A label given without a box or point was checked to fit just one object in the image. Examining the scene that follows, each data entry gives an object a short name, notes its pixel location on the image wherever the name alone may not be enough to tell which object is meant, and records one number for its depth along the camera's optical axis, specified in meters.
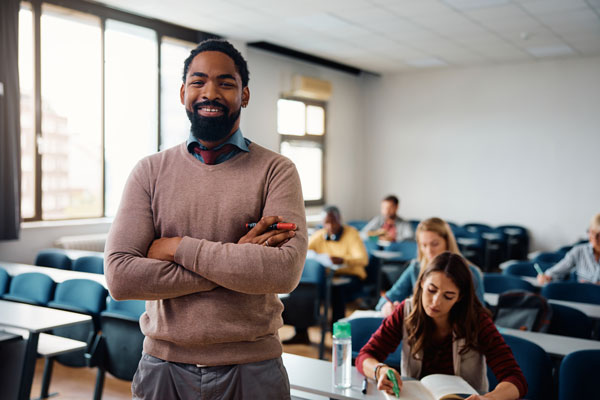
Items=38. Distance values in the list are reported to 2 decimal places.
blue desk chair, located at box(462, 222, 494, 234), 9.26
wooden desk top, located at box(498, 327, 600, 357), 2.74
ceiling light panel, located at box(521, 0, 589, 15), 6.16
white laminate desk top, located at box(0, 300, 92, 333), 2.77
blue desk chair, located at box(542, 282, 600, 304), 4.06
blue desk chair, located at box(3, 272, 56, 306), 3.90
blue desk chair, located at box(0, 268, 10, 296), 4.13
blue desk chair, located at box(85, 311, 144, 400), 3.05
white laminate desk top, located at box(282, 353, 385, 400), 1.93
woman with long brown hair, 2.23
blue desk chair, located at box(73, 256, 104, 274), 4.83
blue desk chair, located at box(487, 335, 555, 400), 2.43
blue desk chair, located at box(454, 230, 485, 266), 8.12
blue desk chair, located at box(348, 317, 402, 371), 2.80
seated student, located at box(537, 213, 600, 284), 4.68
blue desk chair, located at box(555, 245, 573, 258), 5.71
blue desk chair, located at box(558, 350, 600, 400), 2.26
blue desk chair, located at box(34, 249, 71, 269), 5.14
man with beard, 1.26
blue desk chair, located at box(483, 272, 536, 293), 4.17
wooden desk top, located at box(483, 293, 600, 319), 3.46
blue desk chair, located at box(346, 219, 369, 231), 9.49
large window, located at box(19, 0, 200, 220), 5.77
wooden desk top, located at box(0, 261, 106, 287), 4.07
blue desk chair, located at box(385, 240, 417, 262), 6.20
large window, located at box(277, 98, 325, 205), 9.04
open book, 1.79
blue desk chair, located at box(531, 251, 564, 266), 5.57
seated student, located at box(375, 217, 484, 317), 3.56
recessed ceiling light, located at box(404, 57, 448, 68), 9.39
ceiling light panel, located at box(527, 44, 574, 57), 8.42
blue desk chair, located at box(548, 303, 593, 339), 3.30
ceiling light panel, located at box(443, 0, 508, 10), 6.14
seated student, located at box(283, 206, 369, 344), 5.21
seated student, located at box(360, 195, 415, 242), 7.22
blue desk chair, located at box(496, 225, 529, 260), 9.06
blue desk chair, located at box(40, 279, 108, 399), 3.49
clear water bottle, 2.03
